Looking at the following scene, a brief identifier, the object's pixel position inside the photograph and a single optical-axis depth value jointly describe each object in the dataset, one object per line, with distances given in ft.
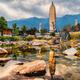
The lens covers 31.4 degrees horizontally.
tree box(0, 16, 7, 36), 165.70
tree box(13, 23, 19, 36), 198.17
